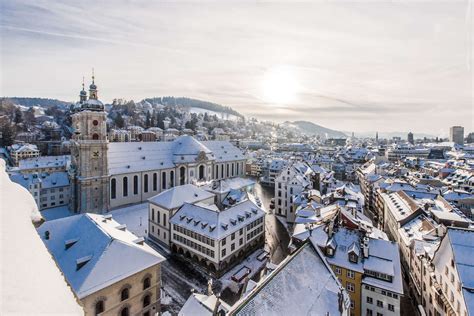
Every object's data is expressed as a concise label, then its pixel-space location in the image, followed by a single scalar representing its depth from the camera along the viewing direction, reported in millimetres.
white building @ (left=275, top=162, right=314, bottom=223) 50844
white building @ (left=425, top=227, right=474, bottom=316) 19578
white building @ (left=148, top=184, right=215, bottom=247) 37312
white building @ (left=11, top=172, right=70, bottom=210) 49000
